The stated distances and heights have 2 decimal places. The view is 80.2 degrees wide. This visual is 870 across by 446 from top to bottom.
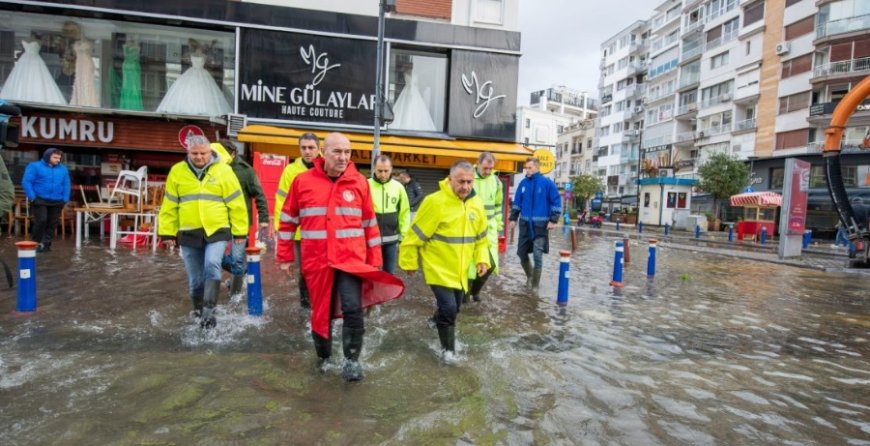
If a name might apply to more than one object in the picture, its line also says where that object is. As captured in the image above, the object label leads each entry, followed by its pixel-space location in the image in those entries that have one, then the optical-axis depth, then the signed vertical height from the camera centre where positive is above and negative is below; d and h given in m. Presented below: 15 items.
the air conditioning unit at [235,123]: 14.31 +1.76
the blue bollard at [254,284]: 5.76 -1.10
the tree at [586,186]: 57.12 +1.89
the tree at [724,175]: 38.38 +2.50
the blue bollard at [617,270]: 9.20 -1.21
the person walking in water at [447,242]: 4.55 -0.42
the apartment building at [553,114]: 84.44 +15.27
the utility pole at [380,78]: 11.34 +2.56
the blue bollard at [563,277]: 7.21 -1.08
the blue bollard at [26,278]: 5.48 -1.09
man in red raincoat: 3.95 -0.47
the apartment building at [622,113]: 66.56 +12.34
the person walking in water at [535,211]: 7.76 -0.16
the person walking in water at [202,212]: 4.95 -0.27
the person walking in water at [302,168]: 6.20 +0.26
